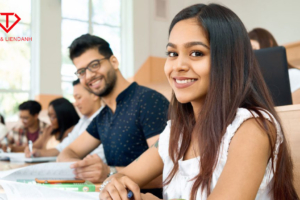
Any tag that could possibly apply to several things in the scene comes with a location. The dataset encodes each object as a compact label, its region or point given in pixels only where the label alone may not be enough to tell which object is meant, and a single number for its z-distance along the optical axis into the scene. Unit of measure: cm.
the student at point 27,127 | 436
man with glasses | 167
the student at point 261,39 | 236
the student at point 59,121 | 350
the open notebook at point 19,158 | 219
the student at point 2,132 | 411
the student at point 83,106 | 286
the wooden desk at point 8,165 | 180
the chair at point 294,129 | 104
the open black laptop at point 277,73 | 162
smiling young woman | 78
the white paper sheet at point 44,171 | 124
